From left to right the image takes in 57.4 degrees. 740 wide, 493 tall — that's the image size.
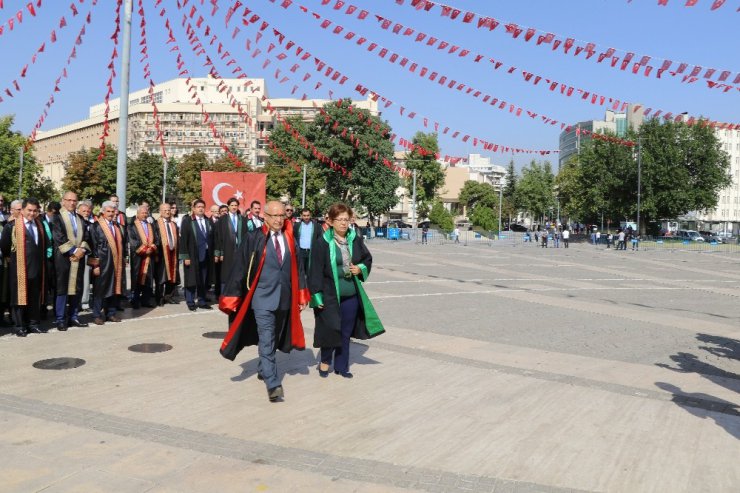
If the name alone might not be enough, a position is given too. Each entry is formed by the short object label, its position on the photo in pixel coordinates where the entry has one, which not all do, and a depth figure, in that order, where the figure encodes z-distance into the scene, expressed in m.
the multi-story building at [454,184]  140.12
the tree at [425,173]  84.25
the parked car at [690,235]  58.95
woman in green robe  7.10
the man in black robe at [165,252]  11.88
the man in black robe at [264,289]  6.36
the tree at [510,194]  117.75
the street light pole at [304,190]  53.04
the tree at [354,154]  55.72
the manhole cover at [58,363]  7.20
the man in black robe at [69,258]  9.47
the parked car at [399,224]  82.00
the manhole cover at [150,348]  8.16
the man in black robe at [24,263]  8.94
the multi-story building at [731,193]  129.88
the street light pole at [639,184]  51.78
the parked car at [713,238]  58.36
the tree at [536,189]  104.06
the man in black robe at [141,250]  11.33
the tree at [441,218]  65.25
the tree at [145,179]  61.31
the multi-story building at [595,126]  157.88
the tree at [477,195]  116.88
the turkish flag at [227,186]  17.12
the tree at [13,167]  56.44
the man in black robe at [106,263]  10.08
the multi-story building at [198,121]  103.00
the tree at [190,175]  59.31
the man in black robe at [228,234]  12.33
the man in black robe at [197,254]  11.92
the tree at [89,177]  57.06
